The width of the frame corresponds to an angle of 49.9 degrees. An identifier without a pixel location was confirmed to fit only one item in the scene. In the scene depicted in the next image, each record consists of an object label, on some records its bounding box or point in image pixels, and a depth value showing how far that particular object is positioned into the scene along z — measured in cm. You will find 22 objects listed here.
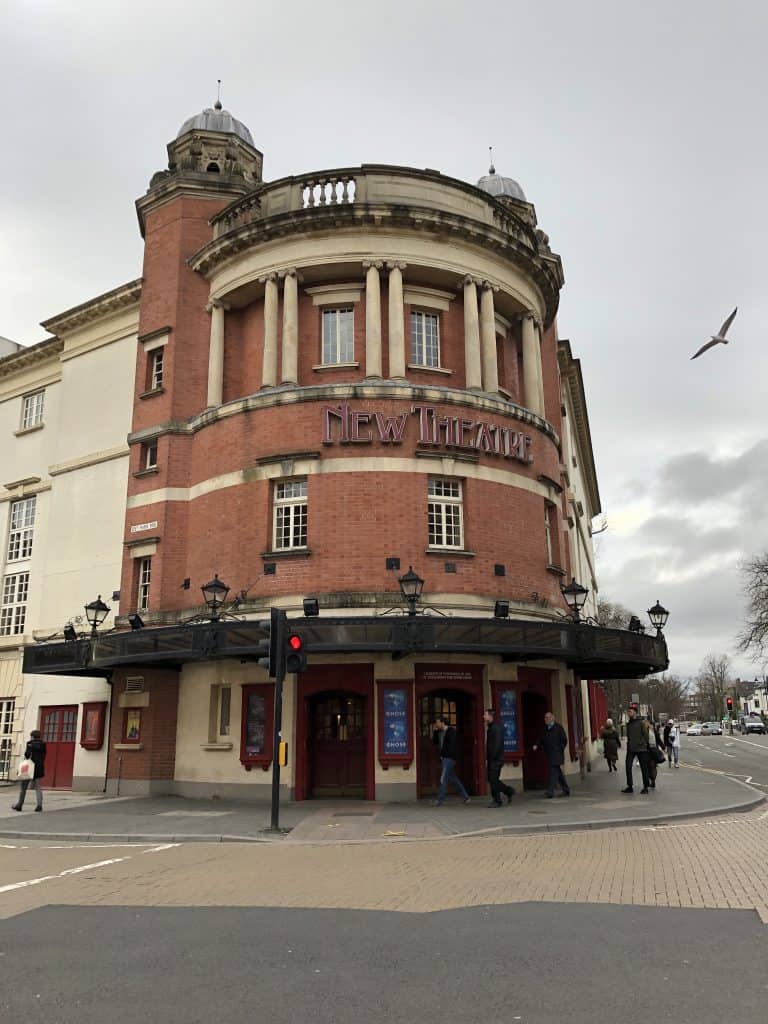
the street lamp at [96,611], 2153
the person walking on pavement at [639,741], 1900
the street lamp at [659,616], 2258
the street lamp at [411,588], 1709
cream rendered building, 2438
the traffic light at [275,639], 1423
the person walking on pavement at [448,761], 1714
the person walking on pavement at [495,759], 1708
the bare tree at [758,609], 4366
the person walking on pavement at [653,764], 1917
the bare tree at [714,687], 14138
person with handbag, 1819
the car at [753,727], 10167
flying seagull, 1994
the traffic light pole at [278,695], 1405
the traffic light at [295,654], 1431
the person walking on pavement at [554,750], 1872
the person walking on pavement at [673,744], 3008
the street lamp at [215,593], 1805
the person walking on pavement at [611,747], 2806
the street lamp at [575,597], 2030
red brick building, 1866
